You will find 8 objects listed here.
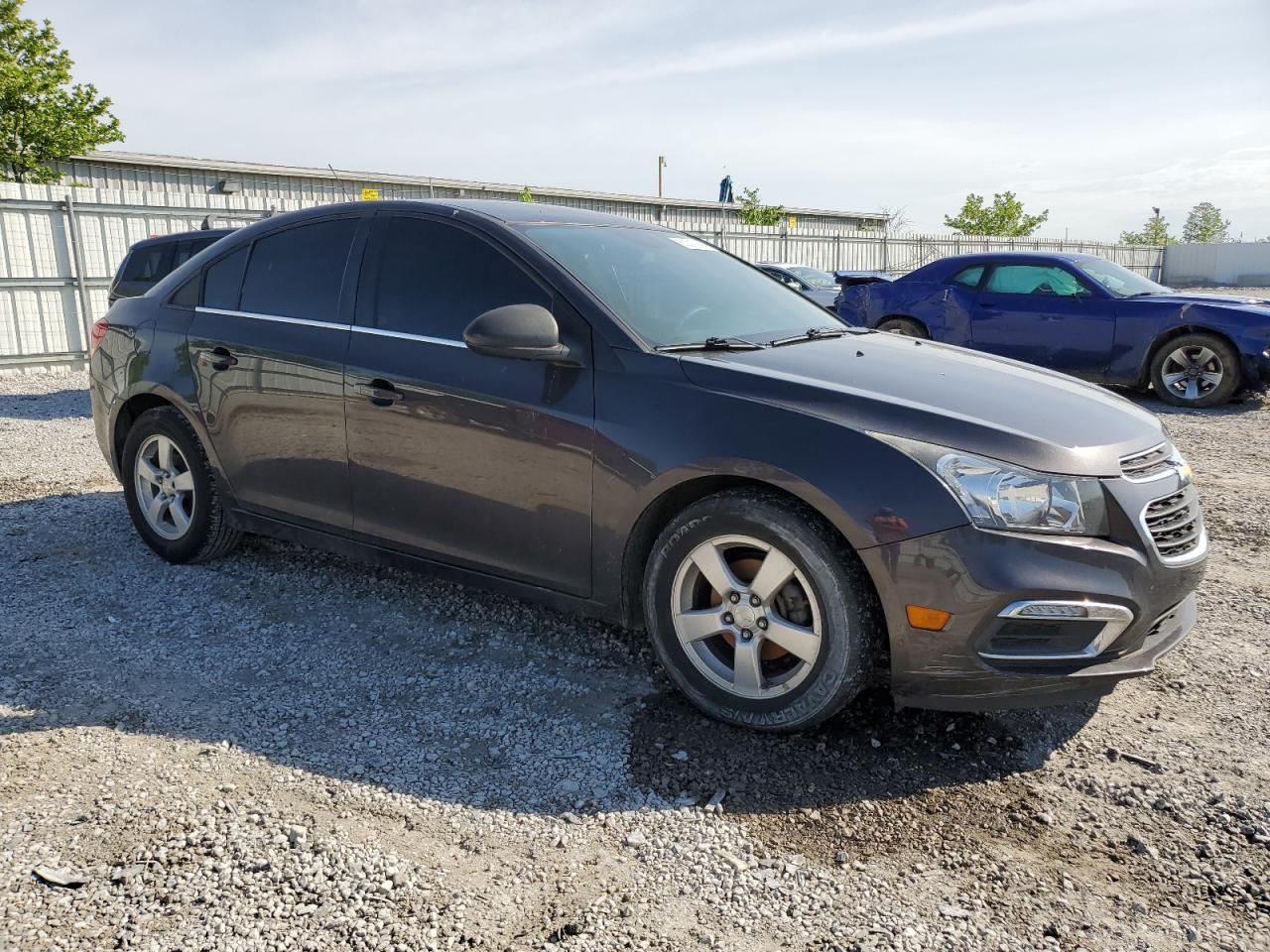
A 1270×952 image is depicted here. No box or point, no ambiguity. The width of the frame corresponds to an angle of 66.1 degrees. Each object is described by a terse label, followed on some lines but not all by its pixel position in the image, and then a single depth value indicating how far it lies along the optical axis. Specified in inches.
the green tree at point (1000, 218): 1785.2
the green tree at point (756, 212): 1449.3
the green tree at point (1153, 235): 2942.9
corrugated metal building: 928.3
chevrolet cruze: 111.9
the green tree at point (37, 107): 812.0
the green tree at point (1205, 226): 3757.4
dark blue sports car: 386.3
